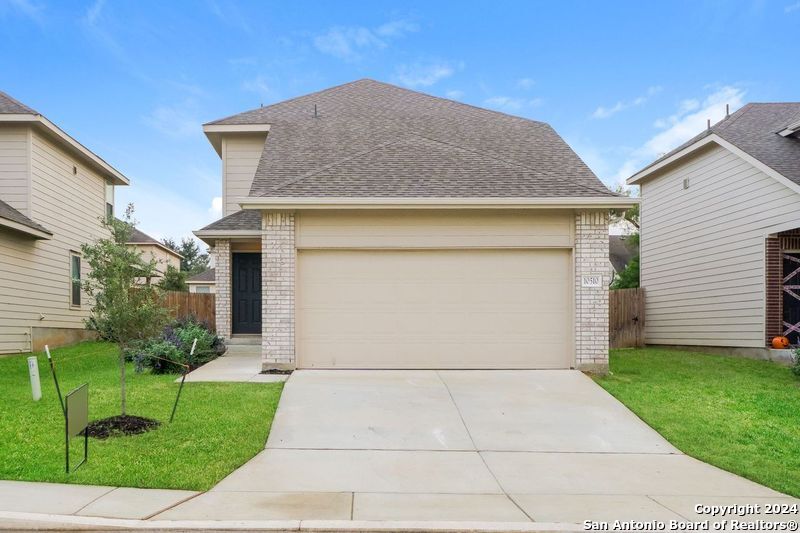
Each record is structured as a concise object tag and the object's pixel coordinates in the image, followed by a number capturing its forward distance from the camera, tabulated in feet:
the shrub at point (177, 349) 36.17
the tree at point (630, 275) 68.74
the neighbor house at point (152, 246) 96.68
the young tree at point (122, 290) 22.39
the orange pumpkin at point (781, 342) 41.01
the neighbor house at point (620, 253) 117.39
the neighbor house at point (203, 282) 115.75
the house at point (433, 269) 34.30
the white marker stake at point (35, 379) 25.75
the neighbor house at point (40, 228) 45.68
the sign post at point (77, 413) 17.38
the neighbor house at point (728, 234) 42.62
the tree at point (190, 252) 209.29
